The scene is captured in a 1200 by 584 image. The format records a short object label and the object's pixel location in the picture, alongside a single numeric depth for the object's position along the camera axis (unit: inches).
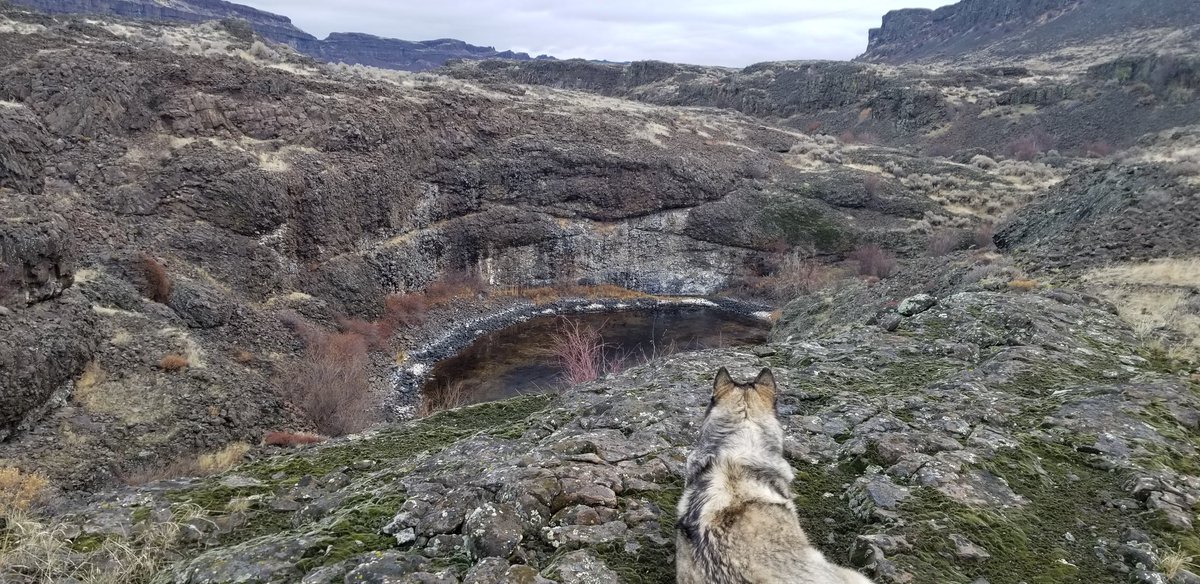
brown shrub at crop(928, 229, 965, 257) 1521.8
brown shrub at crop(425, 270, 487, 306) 1628.0
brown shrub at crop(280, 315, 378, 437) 928.9
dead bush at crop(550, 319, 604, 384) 1227.2
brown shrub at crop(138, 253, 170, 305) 1030.2
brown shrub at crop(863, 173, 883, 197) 2031.3
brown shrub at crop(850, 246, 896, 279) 1733.5
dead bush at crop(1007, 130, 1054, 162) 2615.4
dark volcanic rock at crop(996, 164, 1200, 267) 671.1
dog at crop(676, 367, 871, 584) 160.7
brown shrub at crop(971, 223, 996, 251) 1259.2
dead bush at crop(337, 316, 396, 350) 1349.7
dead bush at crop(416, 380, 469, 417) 1179.3
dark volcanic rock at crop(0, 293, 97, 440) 659.4
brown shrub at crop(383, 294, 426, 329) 1480.1
